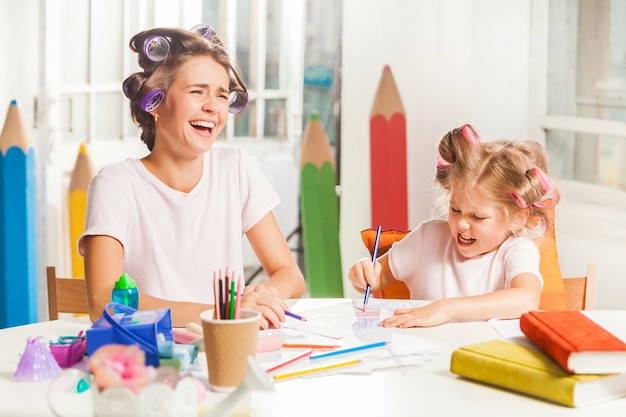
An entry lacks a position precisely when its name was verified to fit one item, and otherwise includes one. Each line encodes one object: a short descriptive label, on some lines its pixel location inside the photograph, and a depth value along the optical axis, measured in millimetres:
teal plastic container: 1488
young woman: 1915
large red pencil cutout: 3506
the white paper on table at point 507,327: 1491
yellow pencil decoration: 3164
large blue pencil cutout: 3047
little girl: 1855
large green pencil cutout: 3508
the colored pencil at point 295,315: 1569
